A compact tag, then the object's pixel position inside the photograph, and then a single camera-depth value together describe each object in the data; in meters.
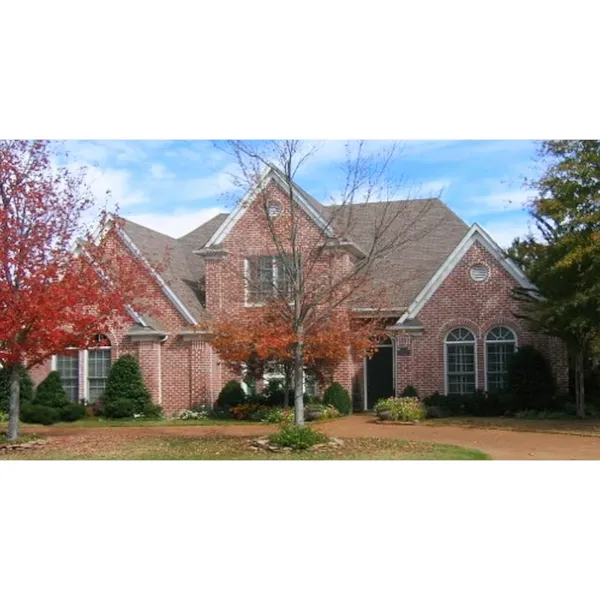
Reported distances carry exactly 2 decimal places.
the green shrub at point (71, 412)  20.31
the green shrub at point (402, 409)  19.52
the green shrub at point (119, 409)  20.75
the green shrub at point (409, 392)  21.16
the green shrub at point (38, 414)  19.28
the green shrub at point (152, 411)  21.08
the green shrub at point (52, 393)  20.48
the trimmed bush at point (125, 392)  20.81
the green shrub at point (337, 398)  20.83
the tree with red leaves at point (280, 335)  15.42
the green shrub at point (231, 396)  21.28
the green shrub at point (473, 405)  20.36
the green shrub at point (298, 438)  14.48
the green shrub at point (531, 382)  20.31
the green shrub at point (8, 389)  20.47
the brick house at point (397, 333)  21.22
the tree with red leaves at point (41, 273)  15.28
